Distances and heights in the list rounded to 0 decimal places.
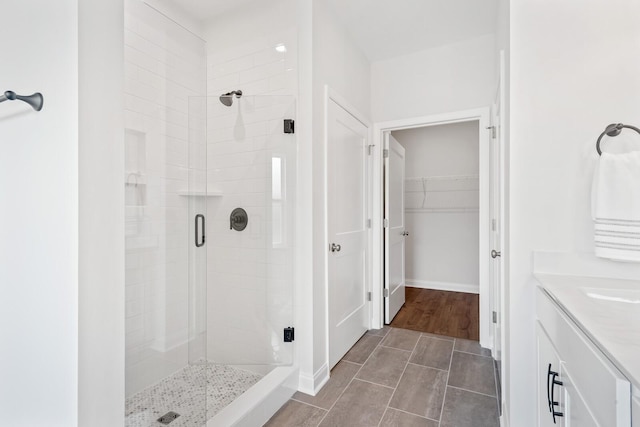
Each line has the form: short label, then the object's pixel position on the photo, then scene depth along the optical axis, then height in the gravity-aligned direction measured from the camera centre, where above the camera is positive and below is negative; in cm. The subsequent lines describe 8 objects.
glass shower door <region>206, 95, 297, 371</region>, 210 -13
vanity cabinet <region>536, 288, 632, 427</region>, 55 -40
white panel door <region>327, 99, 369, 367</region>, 229 -13
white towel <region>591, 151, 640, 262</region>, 112 +3
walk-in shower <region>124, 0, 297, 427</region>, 193 -3
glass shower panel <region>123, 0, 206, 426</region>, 185 +1
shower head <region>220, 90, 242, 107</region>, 214 +84
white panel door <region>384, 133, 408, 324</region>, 313 -19
